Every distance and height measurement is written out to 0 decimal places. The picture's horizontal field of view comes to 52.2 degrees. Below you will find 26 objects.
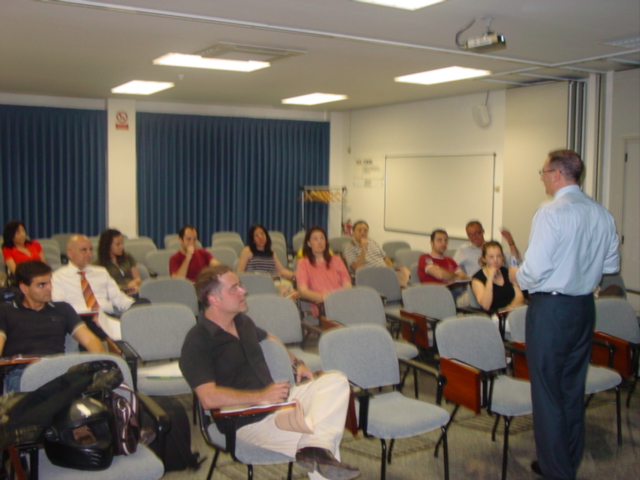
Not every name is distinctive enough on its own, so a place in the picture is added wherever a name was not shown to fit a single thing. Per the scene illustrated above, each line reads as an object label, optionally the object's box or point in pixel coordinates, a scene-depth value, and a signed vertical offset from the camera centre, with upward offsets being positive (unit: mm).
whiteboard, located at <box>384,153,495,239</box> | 9414 +60
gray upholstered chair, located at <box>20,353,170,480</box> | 2768 -1181
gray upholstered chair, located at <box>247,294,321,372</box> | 4684 -885
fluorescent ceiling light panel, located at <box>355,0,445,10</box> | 4391 +1305
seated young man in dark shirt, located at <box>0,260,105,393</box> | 3758 -765
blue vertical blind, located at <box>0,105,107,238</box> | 10047 +358
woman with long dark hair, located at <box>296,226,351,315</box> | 5910 -681
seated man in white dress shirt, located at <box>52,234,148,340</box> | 4949 -726
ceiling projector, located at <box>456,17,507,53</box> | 4802 +1152
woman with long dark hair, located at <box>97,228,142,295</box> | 6055 -639
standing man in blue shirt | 3213 -513
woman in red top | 7145 -611
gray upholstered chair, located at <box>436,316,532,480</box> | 3674 -1033
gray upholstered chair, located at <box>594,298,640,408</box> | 4512 -929
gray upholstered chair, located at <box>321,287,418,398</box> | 4961 -869
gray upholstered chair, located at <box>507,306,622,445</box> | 4066 -1119
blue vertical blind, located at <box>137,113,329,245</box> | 11078 +394
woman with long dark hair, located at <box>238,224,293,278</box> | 6957 -676
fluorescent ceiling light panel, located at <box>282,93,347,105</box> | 9875 +1494
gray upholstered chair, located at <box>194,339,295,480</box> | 3018 -1192
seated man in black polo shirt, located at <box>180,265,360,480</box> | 3055 -935
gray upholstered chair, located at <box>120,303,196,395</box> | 4086 -929
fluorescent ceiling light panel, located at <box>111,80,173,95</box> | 8729 +1459
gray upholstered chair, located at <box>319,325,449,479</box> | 3348 -1050
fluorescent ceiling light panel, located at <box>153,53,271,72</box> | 6738 +1390
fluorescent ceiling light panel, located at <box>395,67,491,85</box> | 7445 +1432
